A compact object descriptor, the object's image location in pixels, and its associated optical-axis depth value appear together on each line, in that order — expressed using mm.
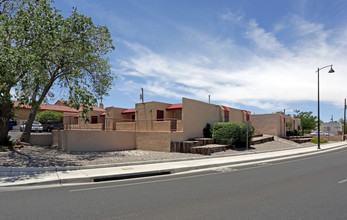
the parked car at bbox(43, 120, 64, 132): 31216
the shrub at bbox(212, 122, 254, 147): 20219
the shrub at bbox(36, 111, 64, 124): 36625
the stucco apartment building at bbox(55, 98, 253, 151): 18047
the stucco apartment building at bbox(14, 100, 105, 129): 30756
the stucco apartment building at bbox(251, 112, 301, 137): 34312
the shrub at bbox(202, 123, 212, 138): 21750
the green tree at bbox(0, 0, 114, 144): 11547
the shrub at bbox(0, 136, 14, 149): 15594
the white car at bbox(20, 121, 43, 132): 31816
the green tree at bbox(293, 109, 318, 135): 56844
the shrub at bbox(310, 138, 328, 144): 33744
